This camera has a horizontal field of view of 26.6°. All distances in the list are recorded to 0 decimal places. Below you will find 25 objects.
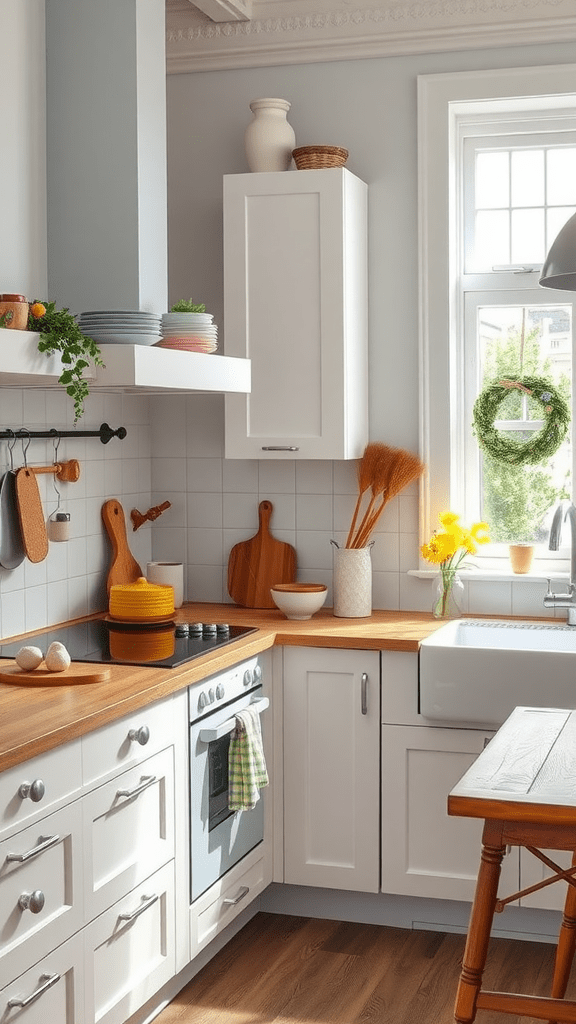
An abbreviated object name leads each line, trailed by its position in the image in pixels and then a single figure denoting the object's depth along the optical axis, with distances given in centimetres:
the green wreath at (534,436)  395
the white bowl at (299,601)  383
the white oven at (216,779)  311
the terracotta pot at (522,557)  390
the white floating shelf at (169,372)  291
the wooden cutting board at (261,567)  411
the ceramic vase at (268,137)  388
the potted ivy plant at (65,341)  268
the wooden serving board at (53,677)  279
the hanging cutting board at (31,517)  339
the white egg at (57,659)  287
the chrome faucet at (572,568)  371
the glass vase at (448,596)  387
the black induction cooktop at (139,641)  313
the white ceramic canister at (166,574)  405
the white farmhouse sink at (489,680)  329
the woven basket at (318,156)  379
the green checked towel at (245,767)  327
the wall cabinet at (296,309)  377
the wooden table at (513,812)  203
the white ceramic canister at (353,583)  389
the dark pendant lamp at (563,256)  226
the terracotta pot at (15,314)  262
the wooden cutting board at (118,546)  396
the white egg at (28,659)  287
